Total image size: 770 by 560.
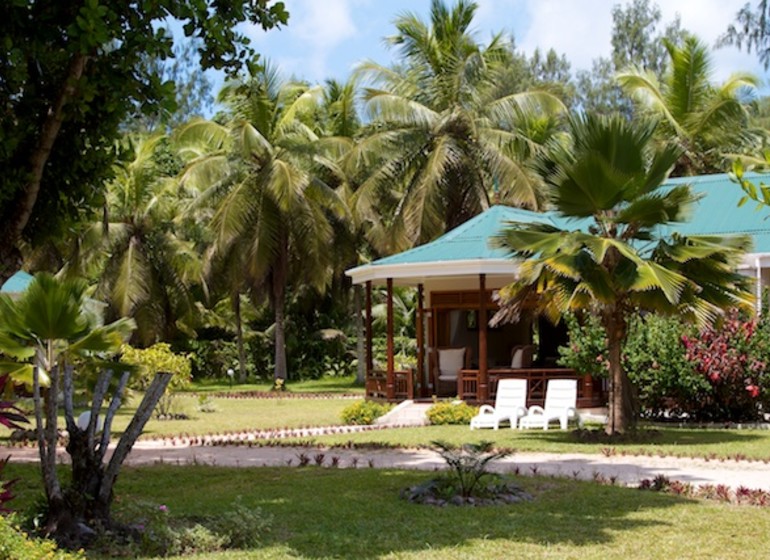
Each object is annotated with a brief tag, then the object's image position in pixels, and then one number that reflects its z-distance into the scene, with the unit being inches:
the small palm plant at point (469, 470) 397.1
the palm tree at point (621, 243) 573.3
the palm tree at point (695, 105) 1272.1
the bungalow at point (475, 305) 819.4
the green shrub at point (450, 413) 775.1
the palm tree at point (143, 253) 1341.0
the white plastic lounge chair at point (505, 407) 727.1
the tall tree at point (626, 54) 2042.3
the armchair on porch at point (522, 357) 862.5
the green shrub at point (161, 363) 804.6
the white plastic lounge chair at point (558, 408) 712.4
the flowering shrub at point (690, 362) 720.3
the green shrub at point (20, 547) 242.2
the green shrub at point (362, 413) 800.3
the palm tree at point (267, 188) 1245.1
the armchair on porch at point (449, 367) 888.9
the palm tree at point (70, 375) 316.8
